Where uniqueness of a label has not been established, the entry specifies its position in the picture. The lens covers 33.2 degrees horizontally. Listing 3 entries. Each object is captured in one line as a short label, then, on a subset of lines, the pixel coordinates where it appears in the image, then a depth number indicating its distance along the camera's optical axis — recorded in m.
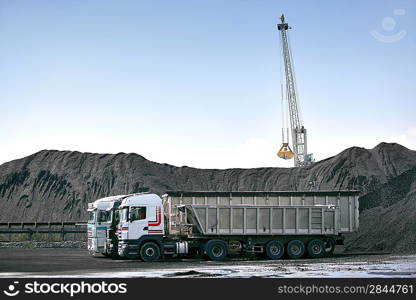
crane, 92.81
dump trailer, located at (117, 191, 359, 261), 32.06
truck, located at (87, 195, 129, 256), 35.31
